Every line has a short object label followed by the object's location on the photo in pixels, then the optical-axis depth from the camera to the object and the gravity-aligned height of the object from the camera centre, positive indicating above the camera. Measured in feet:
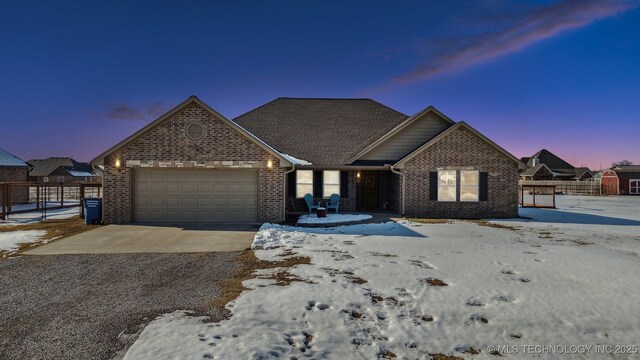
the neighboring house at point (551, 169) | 179.93 +6.49
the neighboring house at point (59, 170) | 225.97 +9.22
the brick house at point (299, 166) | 45.42 +2.41
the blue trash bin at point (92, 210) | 44.52 -3.64
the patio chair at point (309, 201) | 55.64 -3.17
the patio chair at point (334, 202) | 55.93 -3.38
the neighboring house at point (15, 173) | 82.79 +2.73
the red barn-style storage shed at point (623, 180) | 148.87 +0.27
